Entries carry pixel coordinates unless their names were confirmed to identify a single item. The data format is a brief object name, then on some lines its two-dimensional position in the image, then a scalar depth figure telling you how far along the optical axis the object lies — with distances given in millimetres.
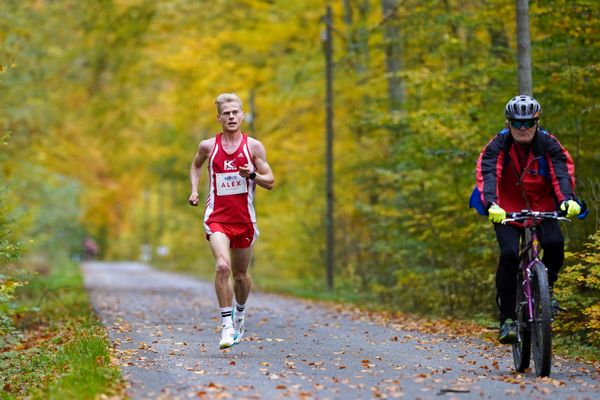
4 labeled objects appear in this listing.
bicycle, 15617
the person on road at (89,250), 178875
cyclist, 16375
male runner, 18516
